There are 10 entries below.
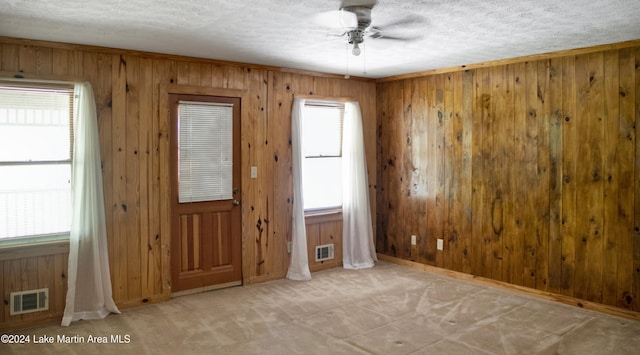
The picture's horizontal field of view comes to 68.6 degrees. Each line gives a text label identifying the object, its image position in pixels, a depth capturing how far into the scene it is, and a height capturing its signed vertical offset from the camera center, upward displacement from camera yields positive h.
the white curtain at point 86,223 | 3.97 -0.44
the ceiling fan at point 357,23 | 3.03 +1.05
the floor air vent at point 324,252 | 5.77 -1.02
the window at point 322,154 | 5.64 +0.19
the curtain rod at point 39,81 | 3.75 +0.75
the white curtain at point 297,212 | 5.37 -0.48
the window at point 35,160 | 3.80 +0.10
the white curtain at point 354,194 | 5.86 -0.31
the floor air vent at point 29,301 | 3.84 -1.07
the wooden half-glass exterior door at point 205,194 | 4.68 -0.24
